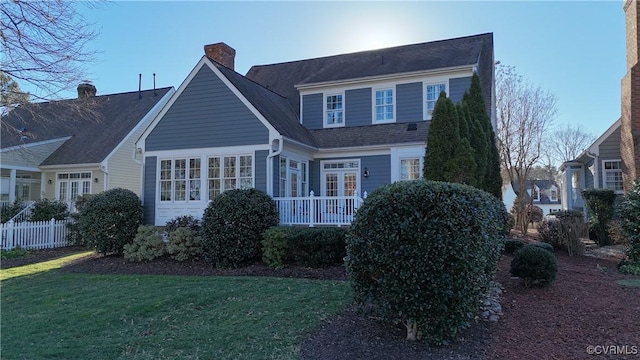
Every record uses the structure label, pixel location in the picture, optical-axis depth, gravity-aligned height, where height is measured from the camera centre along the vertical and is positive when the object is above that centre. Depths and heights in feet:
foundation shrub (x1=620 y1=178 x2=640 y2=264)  33.47 -1.72
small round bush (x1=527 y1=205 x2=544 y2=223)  80.52 -2.90
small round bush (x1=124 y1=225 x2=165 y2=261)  39.55 -4.35
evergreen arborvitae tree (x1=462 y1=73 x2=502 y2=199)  40.81 +5.89
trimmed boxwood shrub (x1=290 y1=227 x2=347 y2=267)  33.71 -3.68
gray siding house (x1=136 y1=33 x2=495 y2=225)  42.39 +7.78
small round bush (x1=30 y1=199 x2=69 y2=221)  55.36 -1.37
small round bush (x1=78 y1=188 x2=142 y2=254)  41.60 -2.06
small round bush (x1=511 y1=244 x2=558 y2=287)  24.22 -3.84
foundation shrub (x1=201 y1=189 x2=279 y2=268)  35.73 -2.39
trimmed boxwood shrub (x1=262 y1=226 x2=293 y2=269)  34.45 -3.75
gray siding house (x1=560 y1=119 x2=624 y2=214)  54.64 +5.32
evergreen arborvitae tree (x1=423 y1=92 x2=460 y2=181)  35.27 +5.01
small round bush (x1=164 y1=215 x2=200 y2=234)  41.57 -2.25
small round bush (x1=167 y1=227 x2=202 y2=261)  38.58 -4.01
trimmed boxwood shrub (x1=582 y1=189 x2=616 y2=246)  45.52 -1.21
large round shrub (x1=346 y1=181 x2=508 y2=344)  15.53 -2.05
